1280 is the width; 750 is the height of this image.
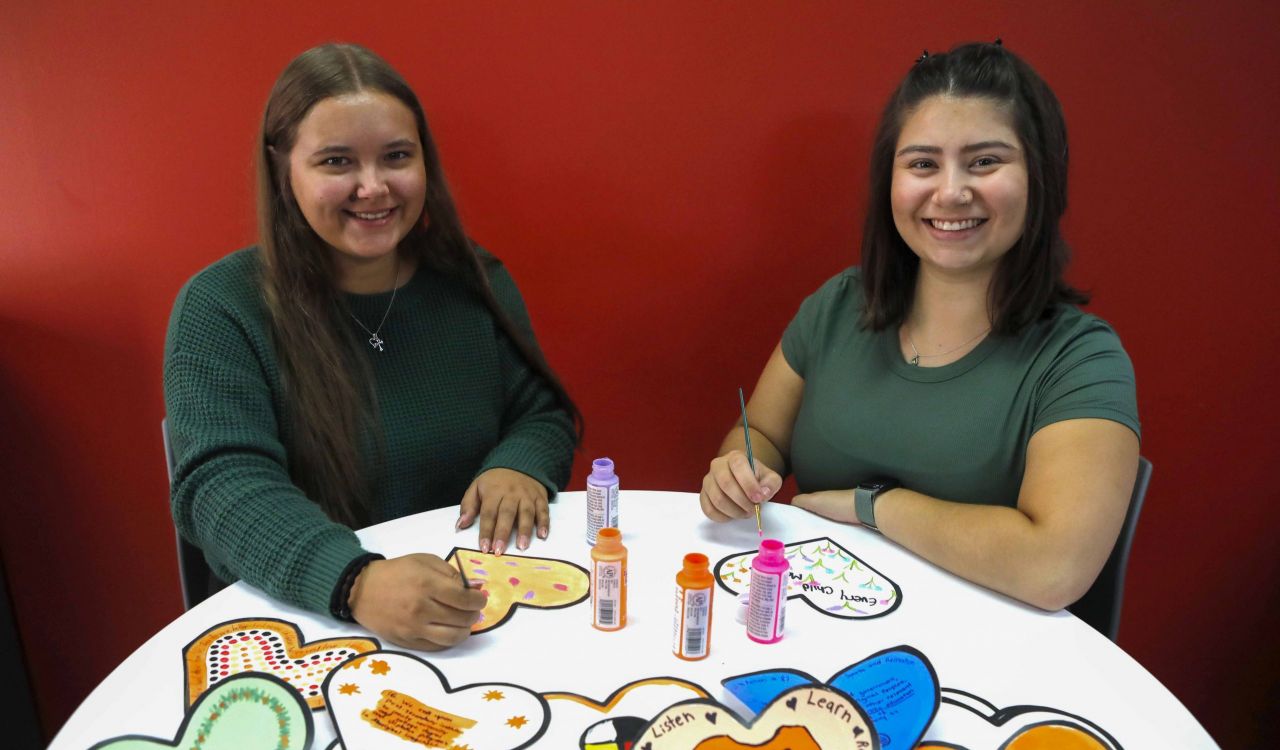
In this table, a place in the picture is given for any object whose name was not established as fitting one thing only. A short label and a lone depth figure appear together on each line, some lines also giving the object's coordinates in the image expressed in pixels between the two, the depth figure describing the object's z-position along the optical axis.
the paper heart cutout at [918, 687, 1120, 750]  0.81
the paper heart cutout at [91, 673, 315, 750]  0.76
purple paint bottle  1.15
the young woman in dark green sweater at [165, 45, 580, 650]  1.05
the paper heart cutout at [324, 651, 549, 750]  0.81
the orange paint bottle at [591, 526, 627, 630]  0.95
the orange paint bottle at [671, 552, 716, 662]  0.91
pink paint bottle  0.94
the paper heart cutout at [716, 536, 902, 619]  1.06
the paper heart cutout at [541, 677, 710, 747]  0.82
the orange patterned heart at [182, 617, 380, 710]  0.89
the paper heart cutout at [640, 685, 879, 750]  0.74
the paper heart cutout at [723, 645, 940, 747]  0.81
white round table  0.85
